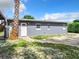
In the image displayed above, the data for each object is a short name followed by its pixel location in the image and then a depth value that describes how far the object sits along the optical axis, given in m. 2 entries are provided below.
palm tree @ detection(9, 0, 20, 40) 6.80
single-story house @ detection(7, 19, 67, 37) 9.04
